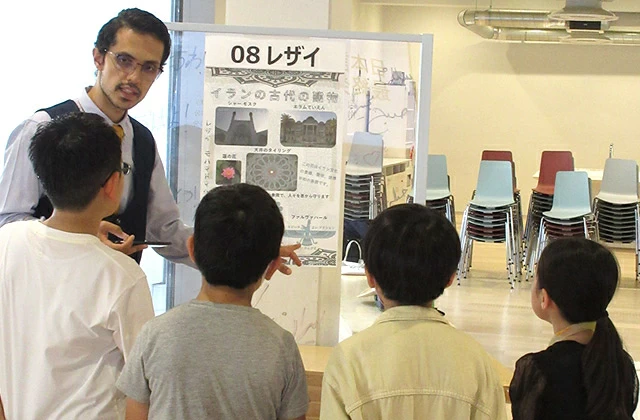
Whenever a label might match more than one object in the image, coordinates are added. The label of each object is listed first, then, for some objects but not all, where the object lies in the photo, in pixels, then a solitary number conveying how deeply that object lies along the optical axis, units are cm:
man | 215
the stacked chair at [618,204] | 773
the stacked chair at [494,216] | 736
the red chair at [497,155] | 919
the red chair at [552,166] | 839
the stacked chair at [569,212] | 718
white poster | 289
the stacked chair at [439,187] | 750
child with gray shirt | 158
